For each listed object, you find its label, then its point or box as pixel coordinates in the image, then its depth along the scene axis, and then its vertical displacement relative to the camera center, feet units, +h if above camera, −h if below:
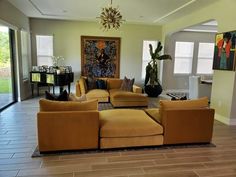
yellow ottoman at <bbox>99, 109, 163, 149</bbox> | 10.09 -3.63
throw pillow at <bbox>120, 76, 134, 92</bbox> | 21.62 -2.50
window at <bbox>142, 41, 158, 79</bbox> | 28.30 +1.24
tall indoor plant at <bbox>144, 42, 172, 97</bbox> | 25.44 -1.72
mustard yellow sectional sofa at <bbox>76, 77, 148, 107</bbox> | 19.15 -3.28
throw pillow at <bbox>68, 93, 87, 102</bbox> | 11.11 -2.13
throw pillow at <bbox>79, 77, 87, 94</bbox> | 20.52 -2.65
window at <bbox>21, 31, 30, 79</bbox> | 22.20 +0.88
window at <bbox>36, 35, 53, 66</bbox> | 25.85 +1.38
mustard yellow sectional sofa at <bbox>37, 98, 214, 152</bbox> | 9.52 -3.30
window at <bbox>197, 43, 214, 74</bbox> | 30.12 +1.11
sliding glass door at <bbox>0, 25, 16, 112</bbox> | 18.08 -0.93
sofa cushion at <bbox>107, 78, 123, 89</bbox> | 23.02 -2.49
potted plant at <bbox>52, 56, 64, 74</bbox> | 26.18 +0.01
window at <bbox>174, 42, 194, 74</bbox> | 29.63 +1.00
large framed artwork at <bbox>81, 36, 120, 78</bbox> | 26.58 +0.78
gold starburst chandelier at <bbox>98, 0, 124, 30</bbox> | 15.75 +3.58
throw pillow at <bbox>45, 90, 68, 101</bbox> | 10.76 -2.02
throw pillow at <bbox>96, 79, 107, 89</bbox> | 22.40 -2.57
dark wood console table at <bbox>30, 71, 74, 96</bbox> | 22.02 -2.13
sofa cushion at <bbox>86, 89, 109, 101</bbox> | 20.22 -3.41
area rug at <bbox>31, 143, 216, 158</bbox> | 9.66 -4.58
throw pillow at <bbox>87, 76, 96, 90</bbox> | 21.97 -2.45
